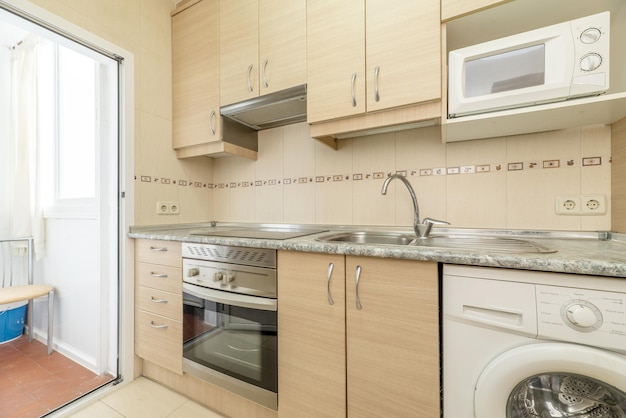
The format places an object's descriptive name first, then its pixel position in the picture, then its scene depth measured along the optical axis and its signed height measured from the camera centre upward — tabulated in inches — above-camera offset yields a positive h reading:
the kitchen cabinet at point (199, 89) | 63.2 +32.1
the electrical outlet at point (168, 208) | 66.6 +0.5
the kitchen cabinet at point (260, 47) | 52.4 +36.7
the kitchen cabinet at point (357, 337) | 30.8 -17.6
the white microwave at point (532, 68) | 32.1 +19.9
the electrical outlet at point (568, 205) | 42.3 +0.5
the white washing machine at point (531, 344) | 23.2 -13.9
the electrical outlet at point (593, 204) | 40.8 +0.6
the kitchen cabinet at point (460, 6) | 37.7 +31.2
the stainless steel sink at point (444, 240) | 35.1 -5.8
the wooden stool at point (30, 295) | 61.4 -21.6
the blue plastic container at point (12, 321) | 69.2 -31.3
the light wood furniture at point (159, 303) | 52.7 -20.8
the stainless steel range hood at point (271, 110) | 54.6 +24.6
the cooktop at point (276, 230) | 45.5 -5.1
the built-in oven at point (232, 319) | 41.7 -20.2
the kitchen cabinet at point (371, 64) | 41.1 +26.0
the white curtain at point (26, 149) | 71.4 +17.9
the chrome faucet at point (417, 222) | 49.3 -2.7
